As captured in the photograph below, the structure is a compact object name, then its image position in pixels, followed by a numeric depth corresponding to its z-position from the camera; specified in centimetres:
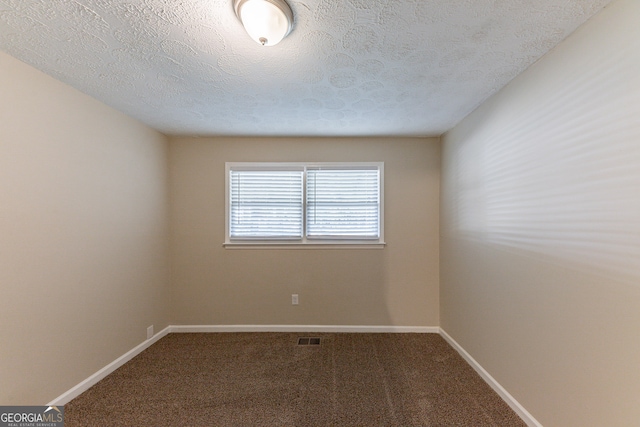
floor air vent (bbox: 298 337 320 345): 288
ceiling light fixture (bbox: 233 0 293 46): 117
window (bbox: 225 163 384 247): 322
